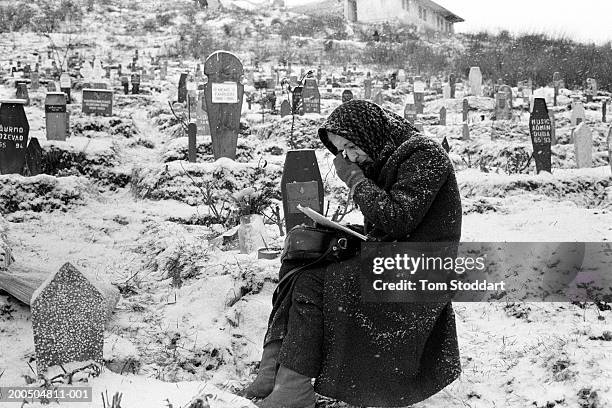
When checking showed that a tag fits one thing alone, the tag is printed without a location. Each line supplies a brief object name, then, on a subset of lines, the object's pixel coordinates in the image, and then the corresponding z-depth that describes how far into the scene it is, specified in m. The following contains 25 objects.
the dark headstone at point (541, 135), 8.38
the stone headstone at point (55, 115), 8.48
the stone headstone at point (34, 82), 14.29
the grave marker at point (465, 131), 11.69
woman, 2.24
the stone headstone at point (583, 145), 8.81
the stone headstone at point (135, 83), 15.02
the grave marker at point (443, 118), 13.13
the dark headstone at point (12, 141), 7.07
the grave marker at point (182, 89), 13.84
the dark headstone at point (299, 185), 4.49
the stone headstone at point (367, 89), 15.76
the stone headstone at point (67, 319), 2.45
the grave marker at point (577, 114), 12.05
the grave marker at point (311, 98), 12.42
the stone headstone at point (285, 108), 12.13
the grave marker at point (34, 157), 7.41
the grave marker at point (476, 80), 17.00
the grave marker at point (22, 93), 12.10
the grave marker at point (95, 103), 10.98
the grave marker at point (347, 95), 12.92
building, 34.75
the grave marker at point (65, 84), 13.18
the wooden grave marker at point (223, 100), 8.17
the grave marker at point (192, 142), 8.01
